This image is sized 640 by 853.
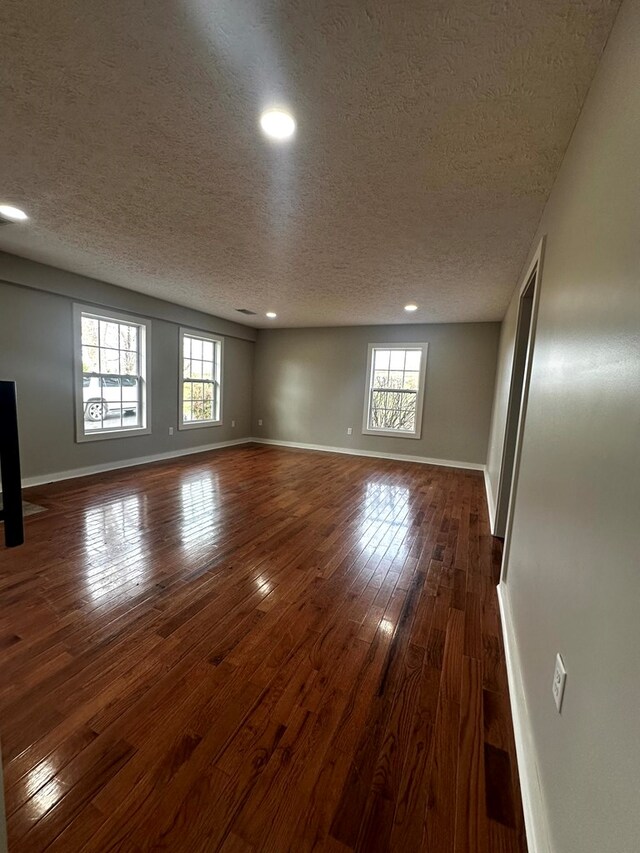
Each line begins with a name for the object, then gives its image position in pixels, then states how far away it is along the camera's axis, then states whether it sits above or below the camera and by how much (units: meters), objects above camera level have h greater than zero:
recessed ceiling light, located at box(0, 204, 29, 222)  2.50 +1.18
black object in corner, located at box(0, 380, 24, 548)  0.87 -0.24
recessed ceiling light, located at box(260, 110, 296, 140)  1.50 +1.17
